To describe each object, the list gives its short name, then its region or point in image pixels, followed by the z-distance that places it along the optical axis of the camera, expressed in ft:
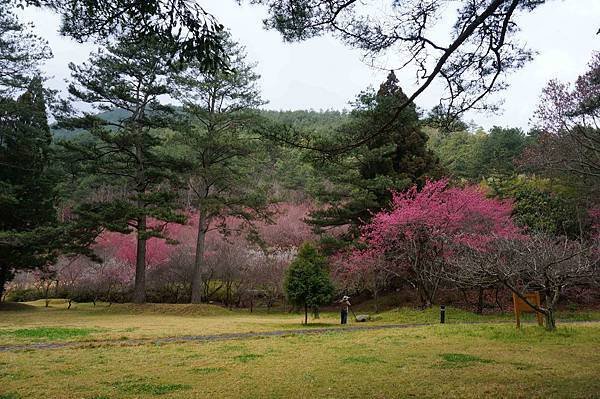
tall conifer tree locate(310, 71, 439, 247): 65.98
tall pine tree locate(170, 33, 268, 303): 72.23
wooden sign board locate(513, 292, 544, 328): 33.64
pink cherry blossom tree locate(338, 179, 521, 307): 55.01
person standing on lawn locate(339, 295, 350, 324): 47.52
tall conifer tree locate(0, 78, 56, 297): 68.08
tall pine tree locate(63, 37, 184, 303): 67.26
